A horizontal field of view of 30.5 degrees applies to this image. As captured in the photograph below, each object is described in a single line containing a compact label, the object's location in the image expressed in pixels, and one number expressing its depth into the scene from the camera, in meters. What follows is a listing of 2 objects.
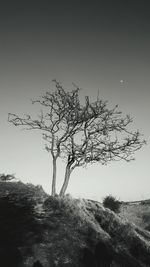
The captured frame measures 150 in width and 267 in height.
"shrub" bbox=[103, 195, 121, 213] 25.92
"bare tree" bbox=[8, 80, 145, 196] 18.62
